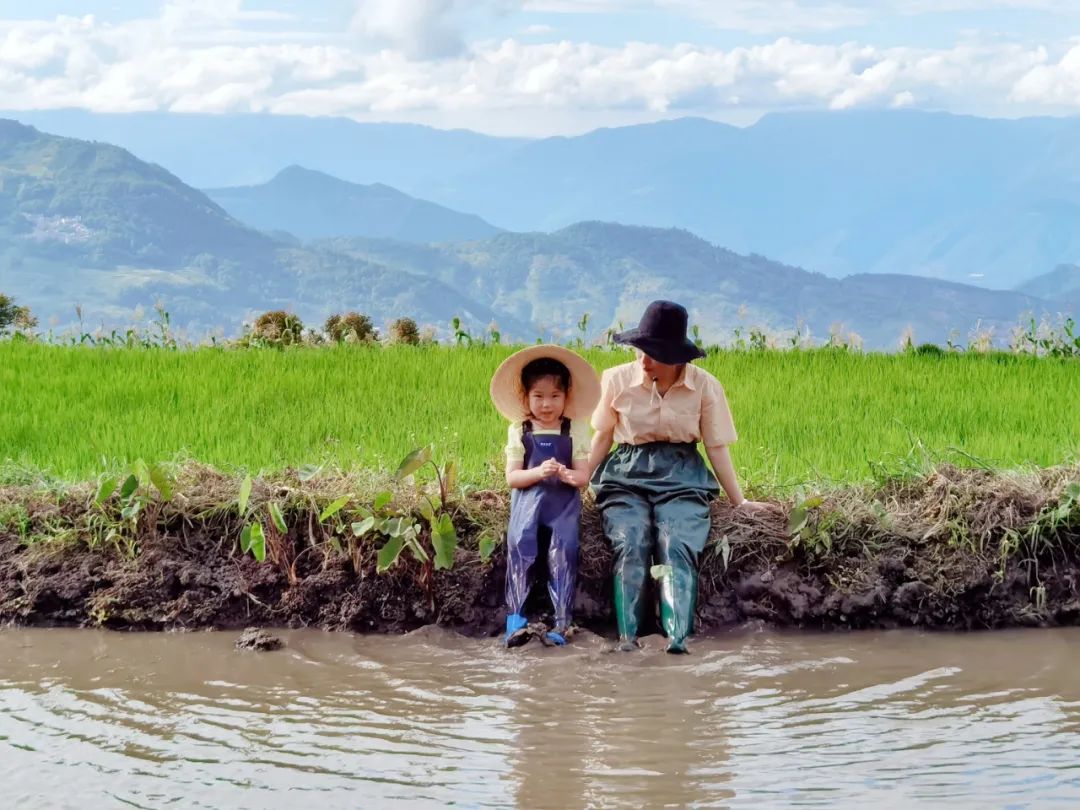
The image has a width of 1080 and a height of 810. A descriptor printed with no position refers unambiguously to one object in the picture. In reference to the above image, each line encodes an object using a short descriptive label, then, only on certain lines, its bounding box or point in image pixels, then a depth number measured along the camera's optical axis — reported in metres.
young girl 6.11
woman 6.30
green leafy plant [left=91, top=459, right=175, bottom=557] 6.64
